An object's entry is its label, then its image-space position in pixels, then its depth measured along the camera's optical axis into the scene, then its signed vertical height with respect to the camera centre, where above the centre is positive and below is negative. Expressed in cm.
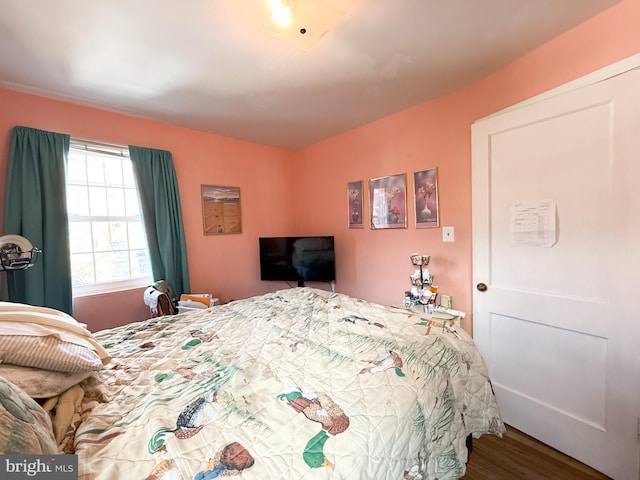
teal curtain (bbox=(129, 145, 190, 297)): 247 +21
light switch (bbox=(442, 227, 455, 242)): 218 -6
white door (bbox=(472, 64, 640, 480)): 134 -26
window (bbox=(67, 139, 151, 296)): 227 +15
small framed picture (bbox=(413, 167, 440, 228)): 228 +26
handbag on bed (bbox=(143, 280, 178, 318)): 222 -54
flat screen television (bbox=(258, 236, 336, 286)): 307 -32
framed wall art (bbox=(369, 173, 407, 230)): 253 +27
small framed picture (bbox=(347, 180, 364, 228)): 291 +29
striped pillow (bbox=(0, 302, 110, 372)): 83 -34
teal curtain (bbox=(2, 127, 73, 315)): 192 +22
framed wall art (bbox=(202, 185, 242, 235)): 292 +28
